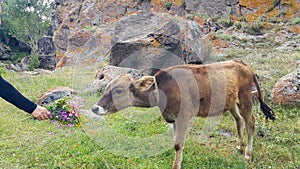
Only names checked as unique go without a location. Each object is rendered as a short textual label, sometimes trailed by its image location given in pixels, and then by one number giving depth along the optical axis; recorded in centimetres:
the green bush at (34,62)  2807
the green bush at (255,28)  1622
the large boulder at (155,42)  1009
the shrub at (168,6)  2069
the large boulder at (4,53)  3163
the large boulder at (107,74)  862
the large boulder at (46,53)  2911
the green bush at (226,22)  1786
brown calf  463
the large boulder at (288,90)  687
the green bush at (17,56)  3268
